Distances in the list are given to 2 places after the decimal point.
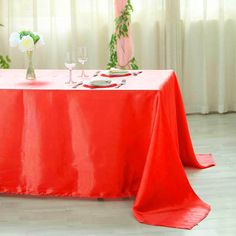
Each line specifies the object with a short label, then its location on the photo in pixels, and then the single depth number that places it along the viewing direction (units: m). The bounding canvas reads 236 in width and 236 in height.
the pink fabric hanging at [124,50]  6.62
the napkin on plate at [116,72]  4.60
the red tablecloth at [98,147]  3.81
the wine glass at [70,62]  4.22
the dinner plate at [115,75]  4.55
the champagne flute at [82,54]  4.36
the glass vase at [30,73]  4.40
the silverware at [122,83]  3.99
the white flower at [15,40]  4.31
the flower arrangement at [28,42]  4.27
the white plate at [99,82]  4.00
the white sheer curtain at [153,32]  6.87
